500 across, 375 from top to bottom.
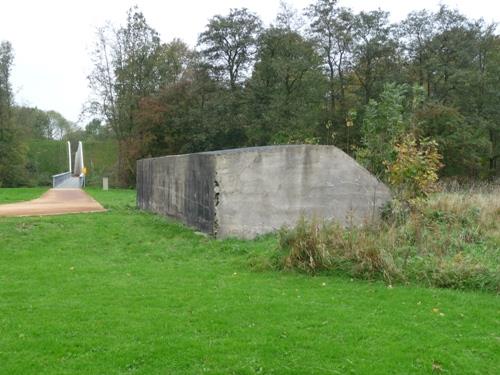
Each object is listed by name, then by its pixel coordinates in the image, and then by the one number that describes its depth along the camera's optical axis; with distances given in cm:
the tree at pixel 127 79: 3609
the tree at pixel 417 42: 3294
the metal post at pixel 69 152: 5155
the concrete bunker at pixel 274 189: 1034
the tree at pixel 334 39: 3259
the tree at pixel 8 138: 3866
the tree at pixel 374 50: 3225
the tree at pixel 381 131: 1237
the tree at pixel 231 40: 3328
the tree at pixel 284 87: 3122
